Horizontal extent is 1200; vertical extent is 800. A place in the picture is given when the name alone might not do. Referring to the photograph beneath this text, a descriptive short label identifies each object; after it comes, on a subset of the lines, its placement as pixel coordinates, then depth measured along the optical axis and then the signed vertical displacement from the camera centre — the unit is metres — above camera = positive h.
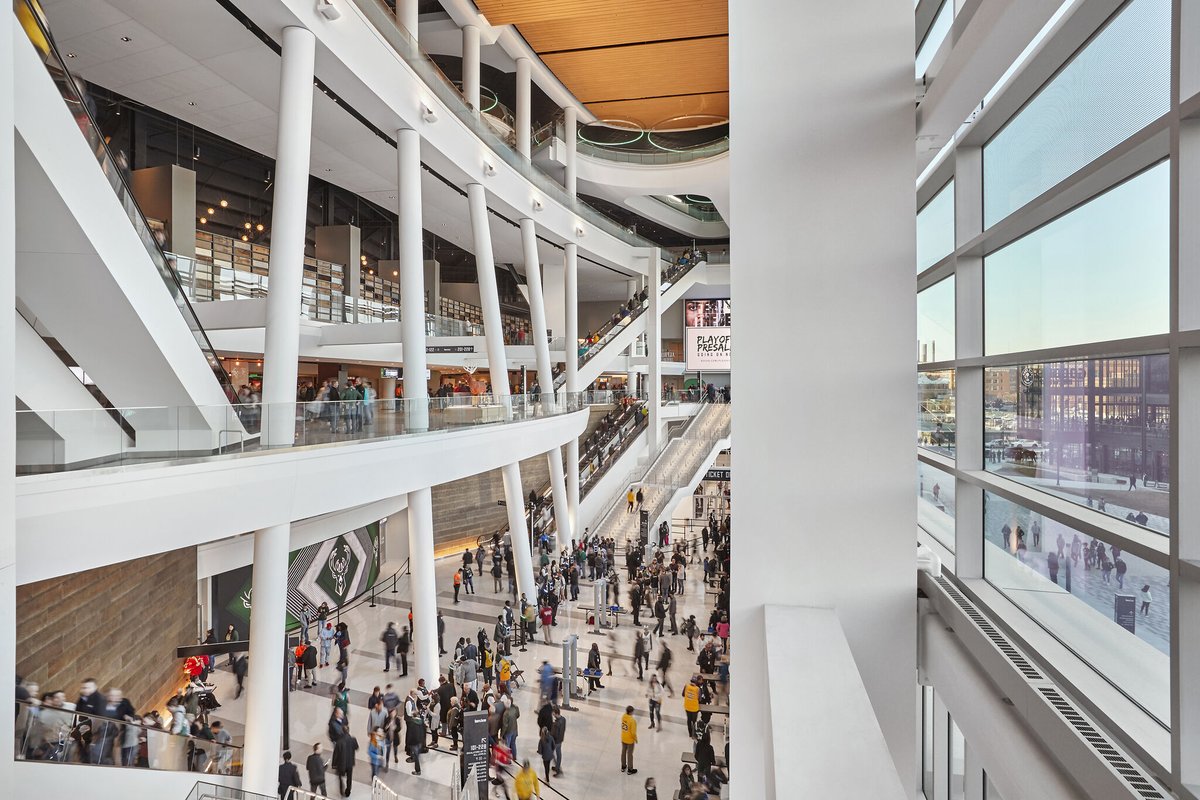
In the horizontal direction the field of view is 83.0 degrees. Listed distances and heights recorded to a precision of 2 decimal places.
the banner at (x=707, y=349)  34.34 +2.93
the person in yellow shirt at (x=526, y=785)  7.61 -4.28
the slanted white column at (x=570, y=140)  21.17 +8.32
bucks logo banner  13.47 -3.98
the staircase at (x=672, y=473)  21.64 -2.38
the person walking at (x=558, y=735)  8.47 -4.19
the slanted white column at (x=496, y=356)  14.52 +1.07
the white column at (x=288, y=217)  8.28 +2.30
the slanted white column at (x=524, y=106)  17.88 +7.92
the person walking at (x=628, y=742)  8.38 -4.18
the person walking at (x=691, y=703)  9.03 -3.97
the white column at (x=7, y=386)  4.77 +0.12
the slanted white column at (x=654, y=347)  25.38 +2.22
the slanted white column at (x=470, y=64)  15.09 +7.75
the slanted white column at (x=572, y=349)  21.06 +1.77
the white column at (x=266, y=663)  7.57 -2.96
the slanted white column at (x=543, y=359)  17.69 +1.26
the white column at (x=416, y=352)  11.22 +0.88
